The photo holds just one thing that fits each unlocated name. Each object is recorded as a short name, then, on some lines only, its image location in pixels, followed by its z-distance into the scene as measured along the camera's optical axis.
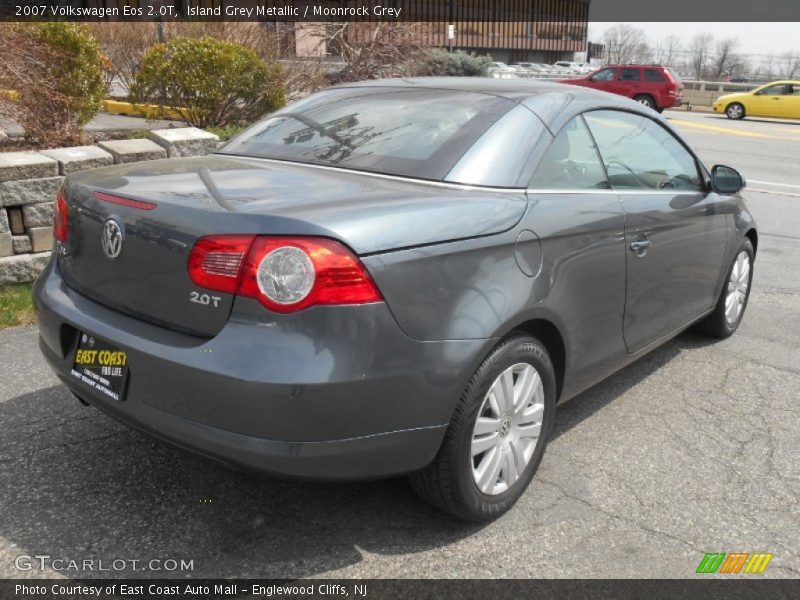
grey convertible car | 2.36
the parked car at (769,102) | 28.47
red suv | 29.16
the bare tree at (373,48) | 17.54
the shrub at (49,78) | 6.92
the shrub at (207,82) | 8.80
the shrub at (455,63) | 20.05
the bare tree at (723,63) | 75.70
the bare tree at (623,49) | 87.62
